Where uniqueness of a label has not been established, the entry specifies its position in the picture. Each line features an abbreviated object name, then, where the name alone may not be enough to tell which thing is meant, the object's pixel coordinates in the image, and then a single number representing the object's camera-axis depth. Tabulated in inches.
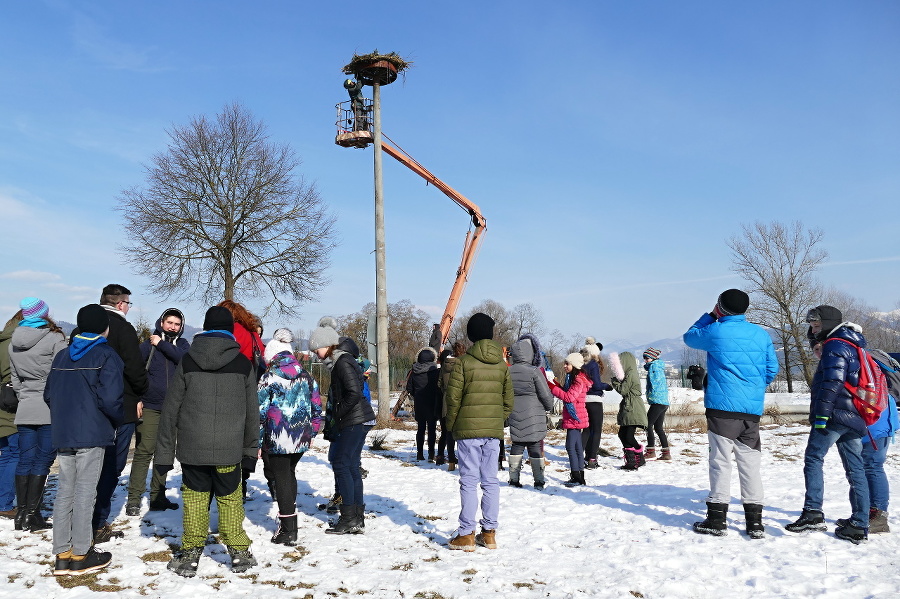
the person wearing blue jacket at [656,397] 381.7
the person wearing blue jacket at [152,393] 239.5
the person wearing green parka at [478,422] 209.8
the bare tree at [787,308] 1154.7
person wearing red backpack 203.3
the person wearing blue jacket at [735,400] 212.5
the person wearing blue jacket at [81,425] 177.6
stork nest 622.2
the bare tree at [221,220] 783.1
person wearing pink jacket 322.7
